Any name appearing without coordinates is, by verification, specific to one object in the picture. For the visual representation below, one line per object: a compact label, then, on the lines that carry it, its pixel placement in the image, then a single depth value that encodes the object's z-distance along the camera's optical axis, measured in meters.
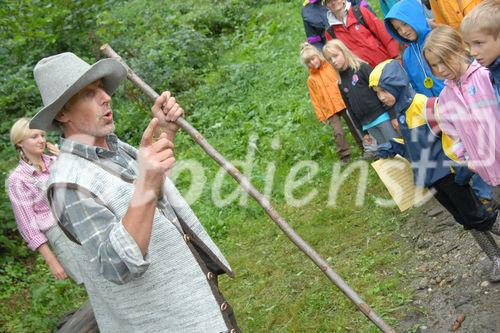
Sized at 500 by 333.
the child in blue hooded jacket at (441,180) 5.21
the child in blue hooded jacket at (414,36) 6.37
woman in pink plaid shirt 6.92
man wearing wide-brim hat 3.17
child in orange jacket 8.33
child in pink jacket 4.69
